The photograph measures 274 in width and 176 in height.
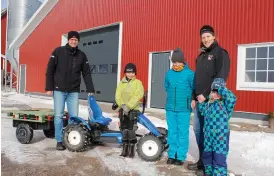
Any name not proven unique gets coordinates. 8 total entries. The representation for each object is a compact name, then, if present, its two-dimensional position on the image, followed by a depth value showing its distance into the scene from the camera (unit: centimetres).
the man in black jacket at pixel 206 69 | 351
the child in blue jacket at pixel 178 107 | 402
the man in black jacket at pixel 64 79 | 488
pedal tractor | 420
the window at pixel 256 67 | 841
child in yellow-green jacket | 439
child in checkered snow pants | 329
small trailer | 516
